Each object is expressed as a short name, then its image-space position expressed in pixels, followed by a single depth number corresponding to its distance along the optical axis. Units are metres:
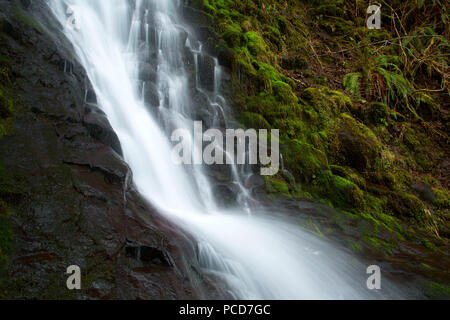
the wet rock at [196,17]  8.36
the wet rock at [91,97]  4.54
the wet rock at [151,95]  6.20
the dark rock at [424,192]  7.51
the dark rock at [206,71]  7.14
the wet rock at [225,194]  5.41
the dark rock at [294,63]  9.57
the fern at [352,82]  9.53
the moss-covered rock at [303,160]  6.60
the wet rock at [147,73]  6.52
